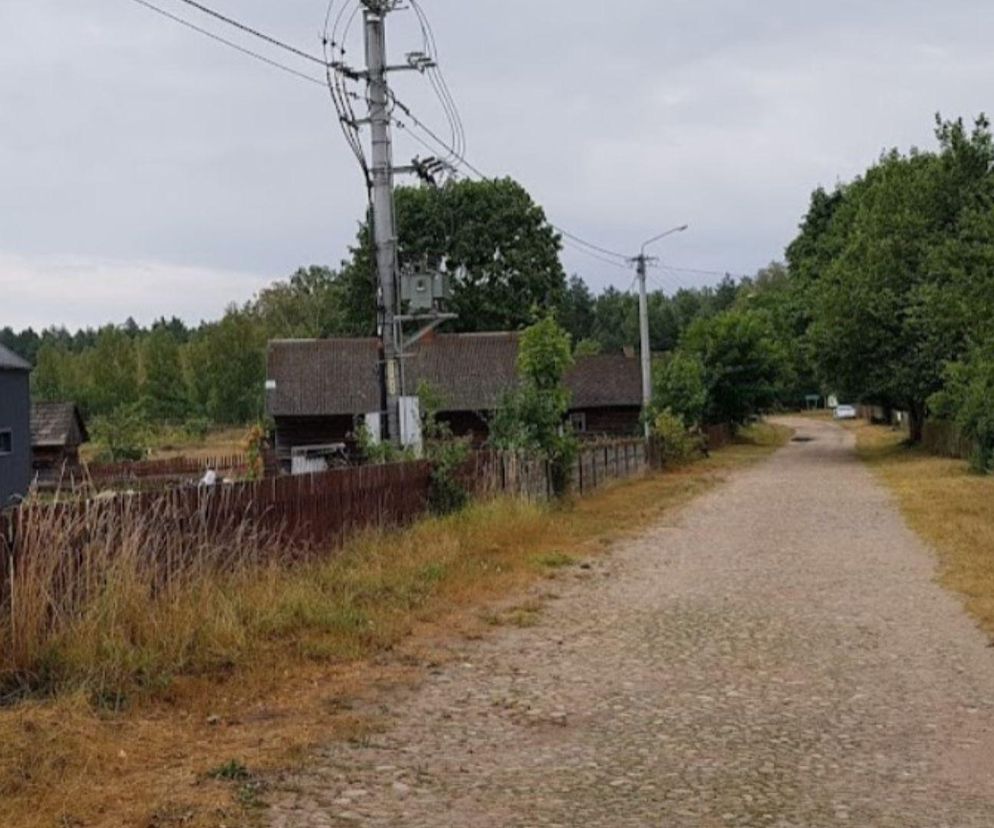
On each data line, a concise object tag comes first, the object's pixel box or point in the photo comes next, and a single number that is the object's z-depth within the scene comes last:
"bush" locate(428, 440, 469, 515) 18.12
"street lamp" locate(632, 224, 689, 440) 39.47
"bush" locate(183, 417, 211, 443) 71.19
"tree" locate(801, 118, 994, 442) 40.41
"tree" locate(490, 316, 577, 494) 22.73
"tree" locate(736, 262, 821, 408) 53.66
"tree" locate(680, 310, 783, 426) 55.78
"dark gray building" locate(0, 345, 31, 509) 35.69
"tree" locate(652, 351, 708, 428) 45.22
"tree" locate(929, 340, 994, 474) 31.19
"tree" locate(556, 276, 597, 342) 121.94
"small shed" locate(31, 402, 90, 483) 46.72
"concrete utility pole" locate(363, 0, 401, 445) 18.81
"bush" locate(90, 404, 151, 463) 52.16
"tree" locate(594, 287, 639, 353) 120.81
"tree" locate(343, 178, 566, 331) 61.94
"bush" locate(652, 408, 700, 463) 40.47
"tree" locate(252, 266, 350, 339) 86.50
